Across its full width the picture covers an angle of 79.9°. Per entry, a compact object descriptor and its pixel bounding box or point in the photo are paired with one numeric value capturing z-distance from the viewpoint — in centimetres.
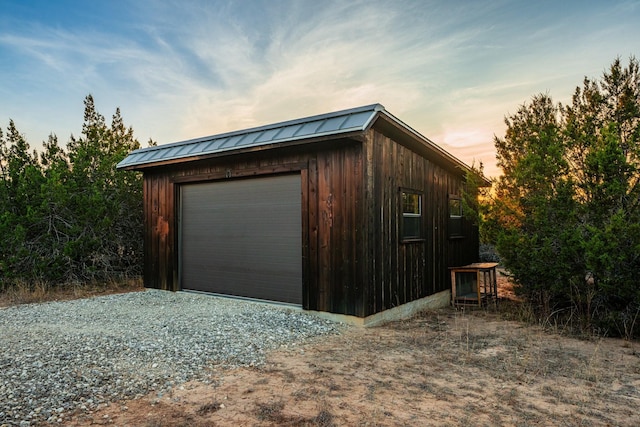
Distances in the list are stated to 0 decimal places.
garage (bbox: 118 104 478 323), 545
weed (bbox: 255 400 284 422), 259
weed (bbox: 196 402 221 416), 267
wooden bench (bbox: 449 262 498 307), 776
